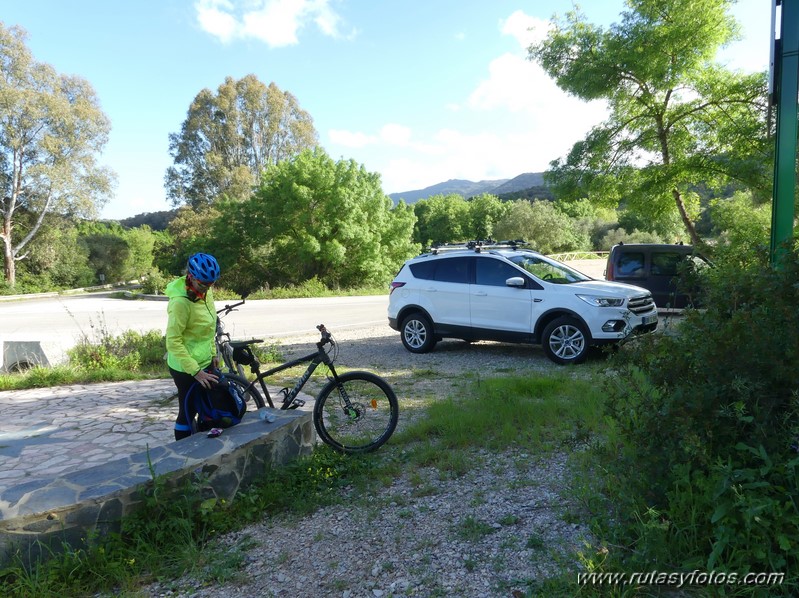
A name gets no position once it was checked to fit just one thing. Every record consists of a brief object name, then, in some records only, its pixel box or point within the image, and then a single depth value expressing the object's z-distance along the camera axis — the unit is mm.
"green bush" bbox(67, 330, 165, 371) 8805
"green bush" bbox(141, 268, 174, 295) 31406
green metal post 4375
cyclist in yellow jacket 3871
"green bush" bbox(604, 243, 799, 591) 2369
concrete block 8625
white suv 8406
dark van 12922
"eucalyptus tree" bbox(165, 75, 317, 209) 54306
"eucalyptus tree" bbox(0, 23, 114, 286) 34312
